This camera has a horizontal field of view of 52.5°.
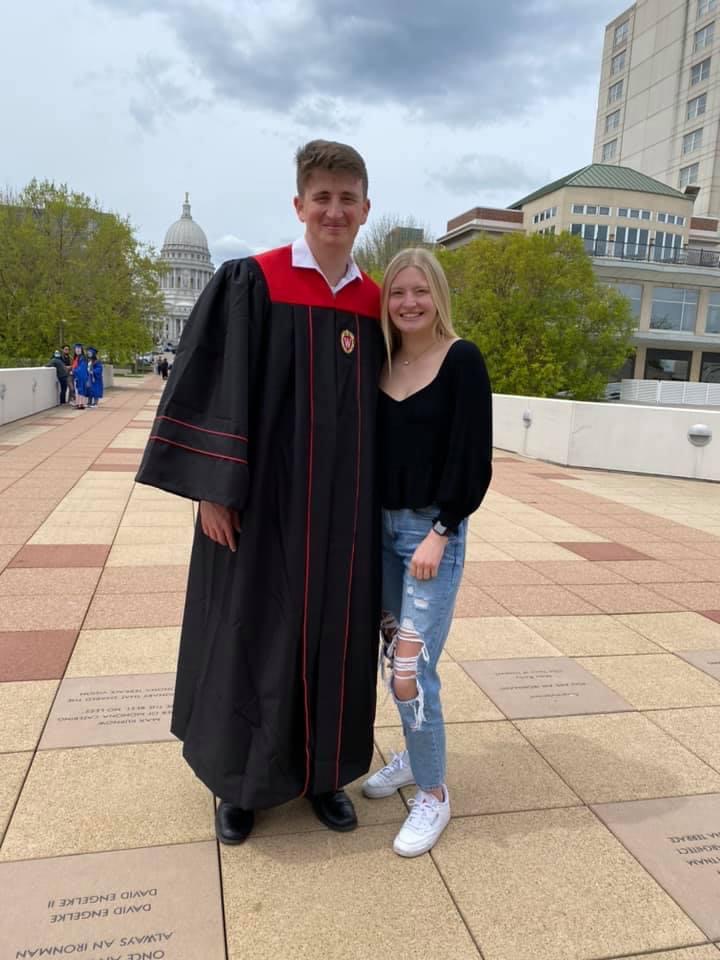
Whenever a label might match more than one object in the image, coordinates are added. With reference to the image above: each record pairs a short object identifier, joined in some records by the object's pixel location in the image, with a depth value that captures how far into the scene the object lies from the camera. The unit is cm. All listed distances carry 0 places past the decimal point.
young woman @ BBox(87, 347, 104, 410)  2144
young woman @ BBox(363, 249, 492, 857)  225
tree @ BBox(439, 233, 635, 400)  2527
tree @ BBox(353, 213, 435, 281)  3970
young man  226
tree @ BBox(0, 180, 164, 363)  3041
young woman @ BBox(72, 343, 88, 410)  2036
